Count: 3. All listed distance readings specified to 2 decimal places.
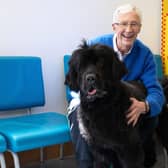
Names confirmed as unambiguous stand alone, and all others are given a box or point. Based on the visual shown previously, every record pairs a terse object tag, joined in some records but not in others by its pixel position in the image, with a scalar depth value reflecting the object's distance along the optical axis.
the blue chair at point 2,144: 2.14
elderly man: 2.12
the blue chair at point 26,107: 2.22
